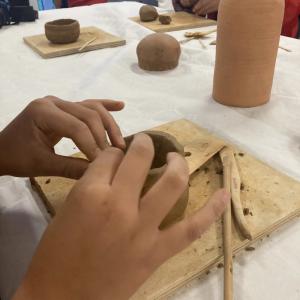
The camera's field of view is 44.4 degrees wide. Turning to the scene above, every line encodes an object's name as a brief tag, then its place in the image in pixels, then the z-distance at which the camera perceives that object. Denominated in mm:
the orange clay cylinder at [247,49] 723
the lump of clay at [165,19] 1437
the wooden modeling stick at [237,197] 454
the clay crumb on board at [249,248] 449
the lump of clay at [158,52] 997
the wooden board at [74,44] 1188
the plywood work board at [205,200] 404
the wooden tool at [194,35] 1289
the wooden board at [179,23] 1405
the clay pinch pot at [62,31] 1192
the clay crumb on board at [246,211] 486
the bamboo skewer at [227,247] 389
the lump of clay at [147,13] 1477
